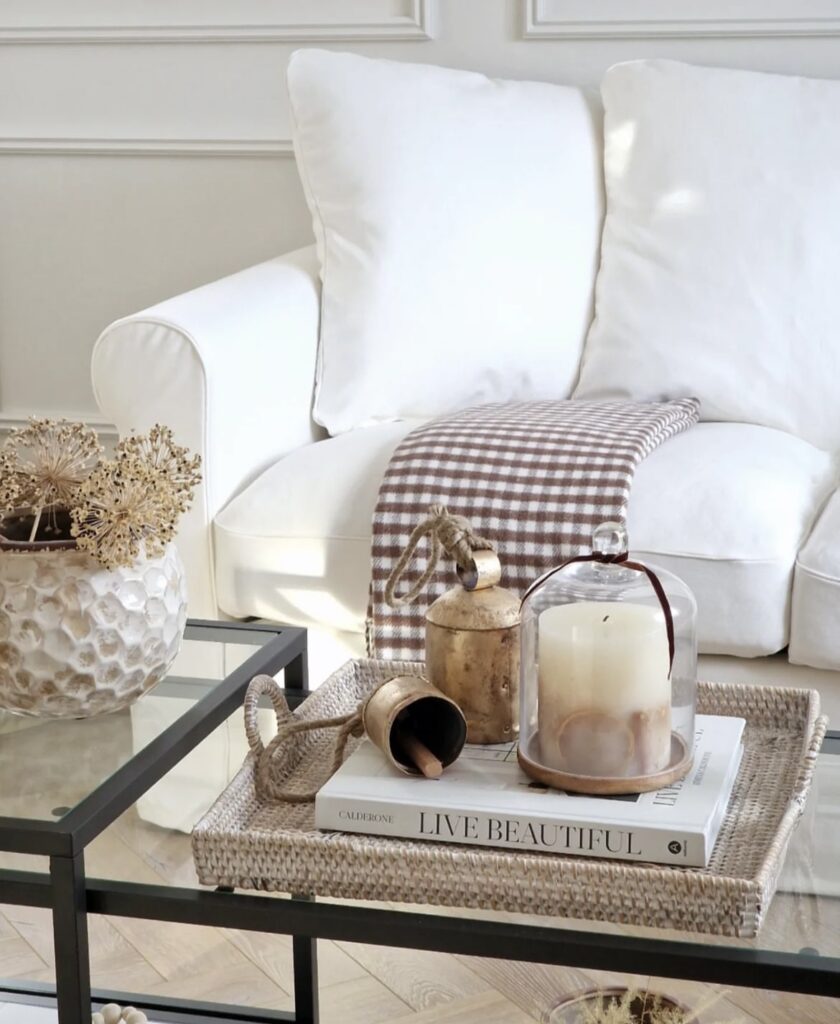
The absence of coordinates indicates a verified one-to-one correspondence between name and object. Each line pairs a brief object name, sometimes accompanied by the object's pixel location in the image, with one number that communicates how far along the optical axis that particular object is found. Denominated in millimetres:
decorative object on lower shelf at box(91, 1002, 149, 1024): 2306
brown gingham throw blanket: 2941
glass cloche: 2035
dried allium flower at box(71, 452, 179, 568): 2168
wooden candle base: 2035
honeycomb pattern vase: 2177
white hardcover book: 1982
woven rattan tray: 1946
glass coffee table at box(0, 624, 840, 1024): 1930
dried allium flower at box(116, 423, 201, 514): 2206
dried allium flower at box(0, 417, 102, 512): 2244
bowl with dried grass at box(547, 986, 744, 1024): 2259
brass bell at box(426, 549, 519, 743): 2143
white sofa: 2886
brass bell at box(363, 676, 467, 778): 2088
